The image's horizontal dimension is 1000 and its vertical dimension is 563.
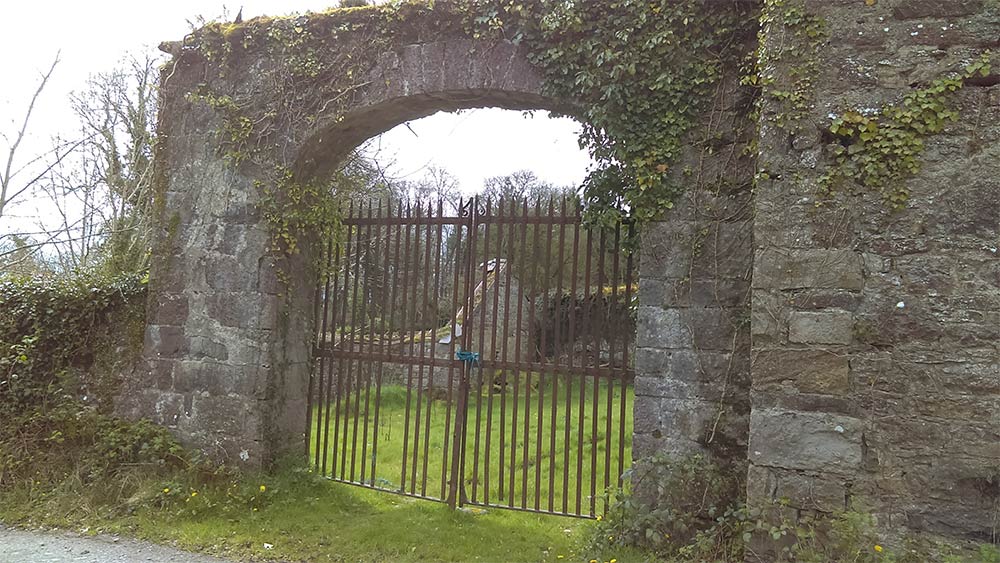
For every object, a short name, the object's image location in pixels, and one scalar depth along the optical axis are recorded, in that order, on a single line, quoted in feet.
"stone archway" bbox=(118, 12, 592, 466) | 17.06
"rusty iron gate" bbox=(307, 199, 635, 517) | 15.03
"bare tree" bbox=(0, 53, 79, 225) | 22.80
